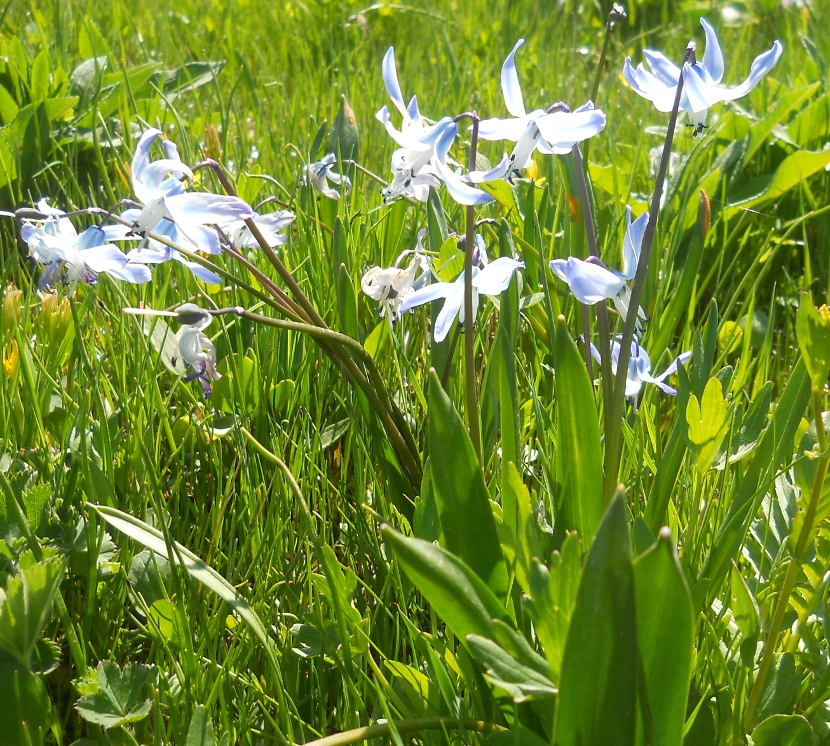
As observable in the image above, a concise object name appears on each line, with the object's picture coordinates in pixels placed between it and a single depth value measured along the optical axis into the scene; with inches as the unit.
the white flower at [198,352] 20.0
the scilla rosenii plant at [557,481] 17.2
